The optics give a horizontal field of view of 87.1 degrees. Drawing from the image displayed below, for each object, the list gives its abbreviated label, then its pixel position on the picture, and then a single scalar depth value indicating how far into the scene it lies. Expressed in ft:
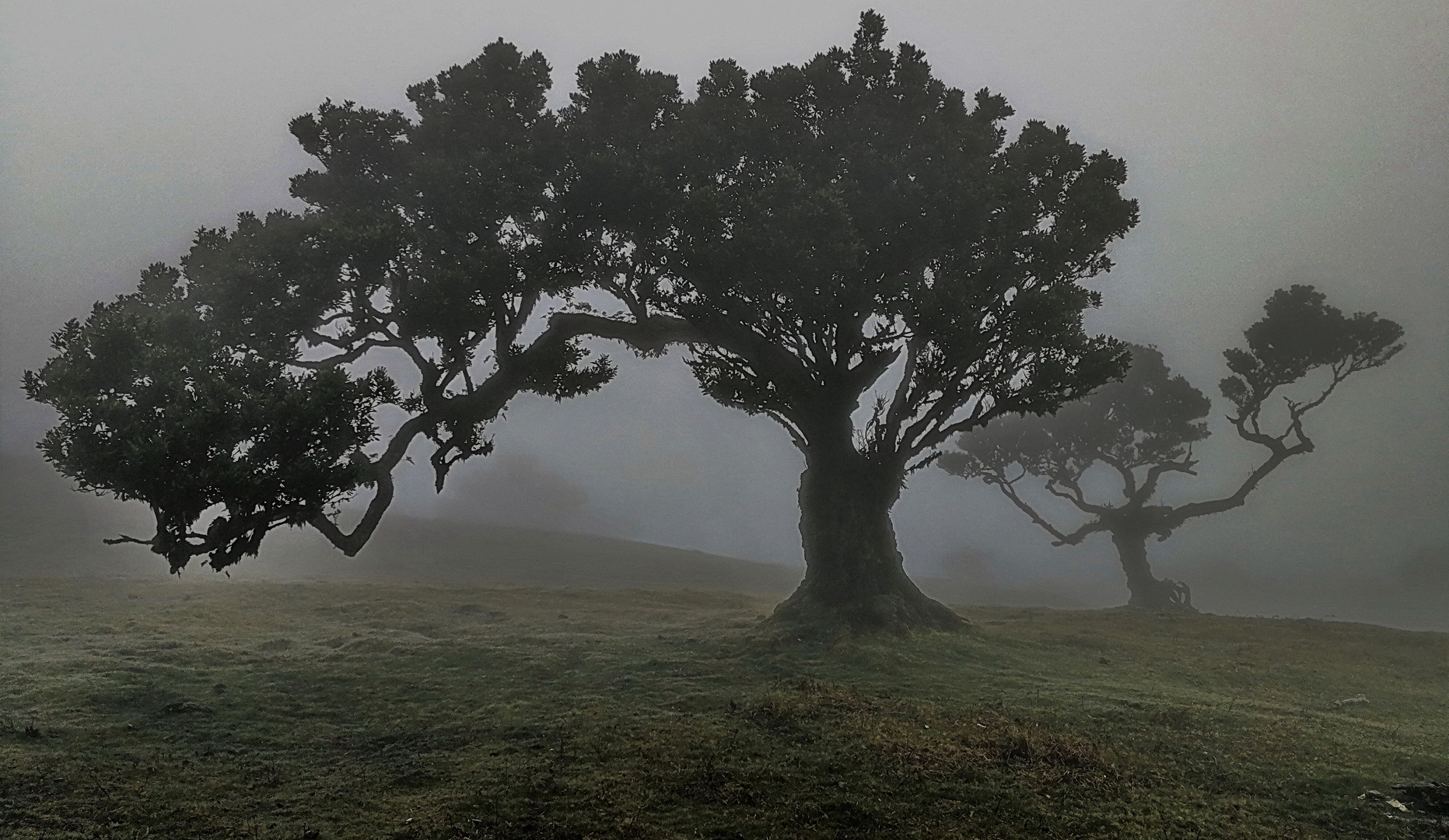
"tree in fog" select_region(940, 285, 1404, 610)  154.30
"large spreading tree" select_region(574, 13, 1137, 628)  82.23
